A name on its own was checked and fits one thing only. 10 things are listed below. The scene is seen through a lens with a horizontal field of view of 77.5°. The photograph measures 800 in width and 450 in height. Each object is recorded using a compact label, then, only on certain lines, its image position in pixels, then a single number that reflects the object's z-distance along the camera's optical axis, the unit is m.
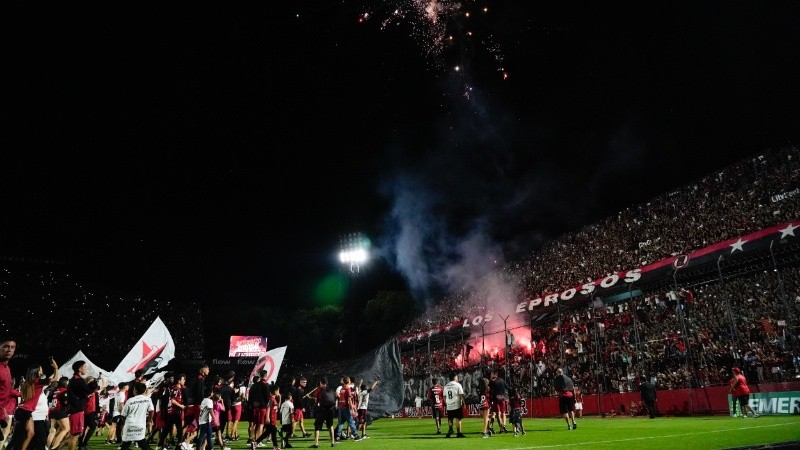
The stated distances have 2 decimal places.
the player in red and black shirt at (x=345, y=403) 13.78
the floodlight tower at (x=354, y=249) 45.66
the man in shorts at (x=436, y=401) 16.62
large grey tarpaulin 18.45
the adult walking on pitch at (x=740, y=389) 14.43
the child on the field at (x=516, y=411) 13.45
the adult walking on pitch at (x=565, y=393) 14.28
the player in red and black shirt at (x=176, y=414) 11.40
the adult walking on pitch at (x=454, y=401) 14.06
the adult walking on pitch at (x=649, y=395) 17.31
